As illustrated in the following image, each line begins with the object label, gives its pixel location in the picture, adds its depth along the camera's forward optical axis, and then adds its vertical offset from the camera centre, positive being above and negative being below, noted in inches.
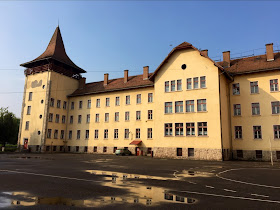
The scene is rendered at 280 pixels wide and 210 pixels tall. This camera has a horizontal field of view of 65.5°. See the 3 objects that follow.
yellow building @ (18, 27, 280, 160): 1144.2 +193.1
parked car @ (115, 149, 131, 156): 1433.3 -76.3
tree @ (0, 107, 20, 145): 2094.0 +121.9
